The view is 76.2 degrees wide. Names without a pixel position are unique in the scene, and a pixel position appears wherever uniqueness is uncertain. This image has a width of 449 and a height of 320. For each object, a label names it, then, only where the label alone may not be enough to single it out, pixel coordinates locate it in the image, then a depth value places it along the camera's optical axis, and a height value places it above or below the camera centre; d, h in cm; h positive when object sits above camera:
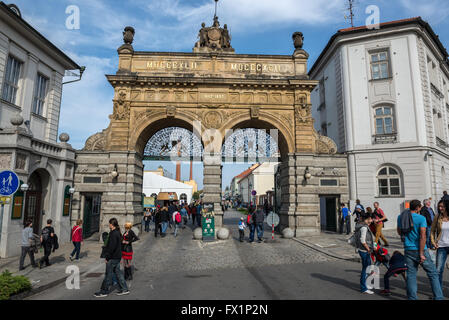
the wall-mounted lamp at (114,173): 1520 +149
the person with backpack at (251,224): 1368 -105
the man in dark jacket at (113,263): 621 -134
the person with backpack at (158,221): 1548 -105
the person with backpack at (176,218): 1549 -88
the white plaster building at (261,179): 5169 +421
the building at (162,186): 3713 +210
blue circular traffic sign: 670 +41
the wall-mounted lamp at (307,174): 1569 +154
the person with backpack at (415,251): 517 -88
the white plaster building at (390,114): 1658 +540
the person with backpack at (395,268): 574 -129
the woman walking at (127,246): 716 -111
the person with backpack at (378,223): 794 -58
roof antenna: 2236 +1479
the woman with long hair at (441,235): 548 -60
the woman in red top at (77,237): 984 -123
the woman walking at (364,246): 602 -91
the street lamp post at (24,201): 1134 -3
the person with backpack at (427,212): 837 -26
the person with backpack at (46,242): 885 -126
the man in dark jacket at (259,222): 1357 -93
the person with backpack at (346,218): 1579 -85
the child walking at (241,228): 1378 -124
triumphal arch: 1568 +480
